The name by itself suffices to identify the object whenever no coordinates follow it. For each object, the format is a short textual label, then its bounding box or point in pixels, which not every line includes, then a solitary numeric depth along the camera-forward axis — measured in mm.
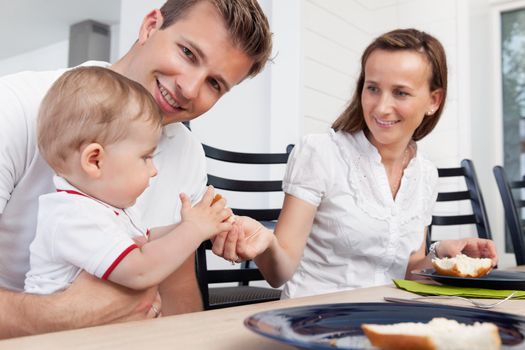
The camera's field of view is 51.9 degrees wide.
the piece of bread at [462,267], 1135
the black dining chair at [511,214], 2332
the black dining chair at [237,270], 1490
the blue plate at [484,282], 1032
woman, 1564
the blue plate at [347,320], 507
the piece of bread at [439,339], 441
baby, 849
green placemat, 991
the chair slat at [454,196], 2561
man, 856
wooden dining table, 543
